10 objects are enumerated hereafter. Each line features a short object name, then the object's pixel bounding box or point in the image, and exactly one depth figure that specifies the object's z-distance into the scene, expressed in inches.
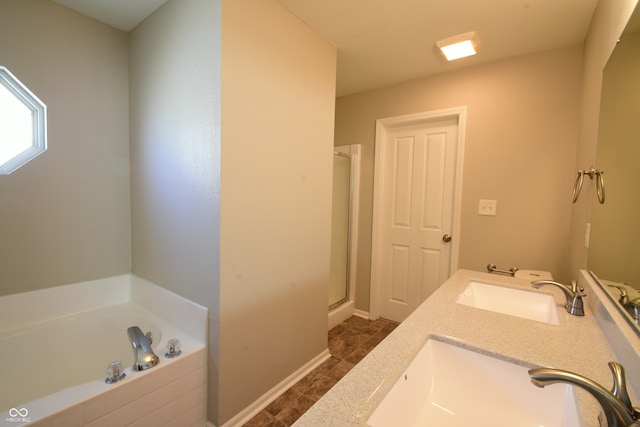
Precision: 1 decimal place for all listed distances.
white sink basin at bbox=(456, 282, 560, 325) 54.4
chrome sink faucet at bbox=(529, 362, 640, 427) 19.7
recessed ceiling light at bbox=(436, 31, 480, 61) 70.5
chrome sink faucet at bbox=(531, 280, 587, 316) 44.7
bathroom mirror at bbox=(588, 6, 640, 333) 33.5
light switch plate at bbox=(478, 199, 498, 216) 88.0
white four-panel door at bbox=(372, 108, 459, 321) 99.3
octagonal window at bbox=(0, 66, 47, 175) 65.6
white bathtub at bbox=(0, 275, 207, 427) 44.8
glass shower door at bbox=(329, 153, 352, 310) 113.3
